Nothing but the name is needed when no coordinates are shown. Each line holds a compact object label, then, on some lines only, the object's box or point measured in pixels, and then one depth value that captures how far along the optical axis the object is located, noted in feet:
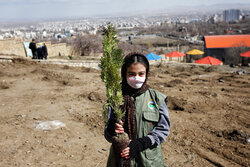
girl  6.70
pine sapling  5.79
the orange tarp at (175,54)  71.07
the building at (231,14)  583.99
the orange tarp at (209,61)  57.41
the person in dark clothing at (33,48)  49.37
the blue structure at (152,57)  62.97
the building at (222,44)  104.22
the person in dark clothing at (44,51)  49.64
